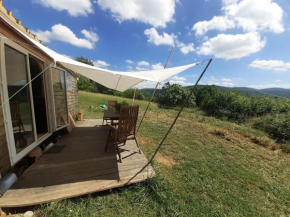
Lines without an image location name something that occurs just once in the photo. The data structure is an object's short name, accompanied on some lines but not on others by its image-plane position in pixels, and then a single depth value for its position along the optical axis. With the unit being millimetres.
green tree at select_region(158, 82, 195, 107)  16141
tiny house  1920
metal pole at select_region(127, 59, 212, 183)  1835
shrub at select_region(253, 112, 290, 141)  5631
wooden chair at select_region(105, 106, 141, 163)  2634
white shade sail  2598
